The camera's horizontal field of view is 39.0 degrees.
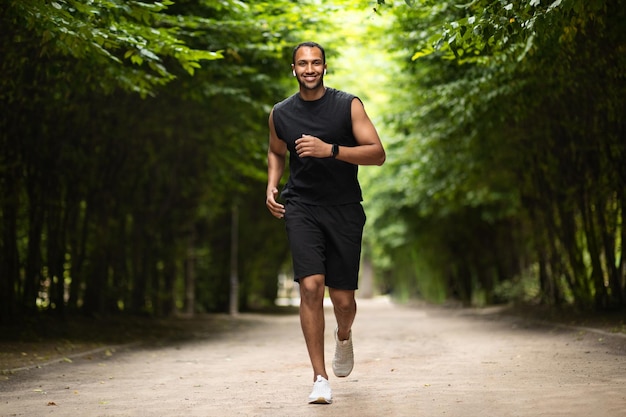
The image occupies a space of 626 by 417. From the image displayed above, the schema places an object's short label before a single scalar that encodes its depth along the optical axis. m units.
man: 6.16
